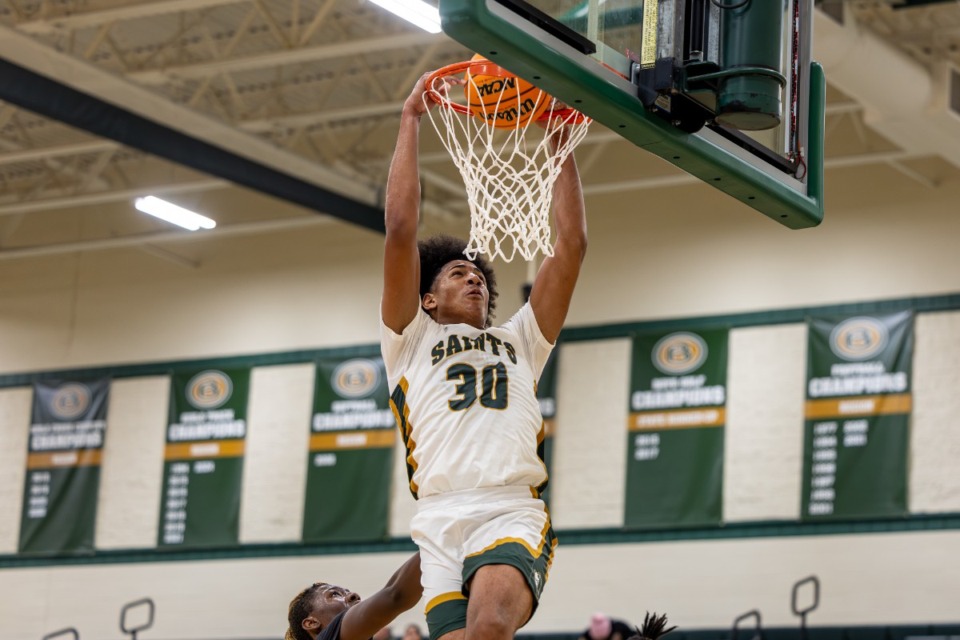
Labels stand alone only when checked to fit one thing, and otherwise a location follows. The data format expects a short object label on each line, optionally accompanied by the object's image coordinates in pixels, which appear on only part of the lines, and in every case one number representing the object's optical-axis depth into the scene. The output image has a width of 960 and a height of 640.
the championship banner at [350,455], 19.08
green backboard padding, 4.78
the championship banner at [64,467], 20.95
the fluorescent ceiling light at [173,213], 17.59
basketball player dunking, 4.99
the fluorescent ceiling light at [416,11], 12.37
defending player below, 5.46
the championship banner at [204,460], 19.98
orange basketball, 5.91
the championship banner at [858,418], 16.11
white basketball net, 6.02
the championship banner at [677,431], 17.00
